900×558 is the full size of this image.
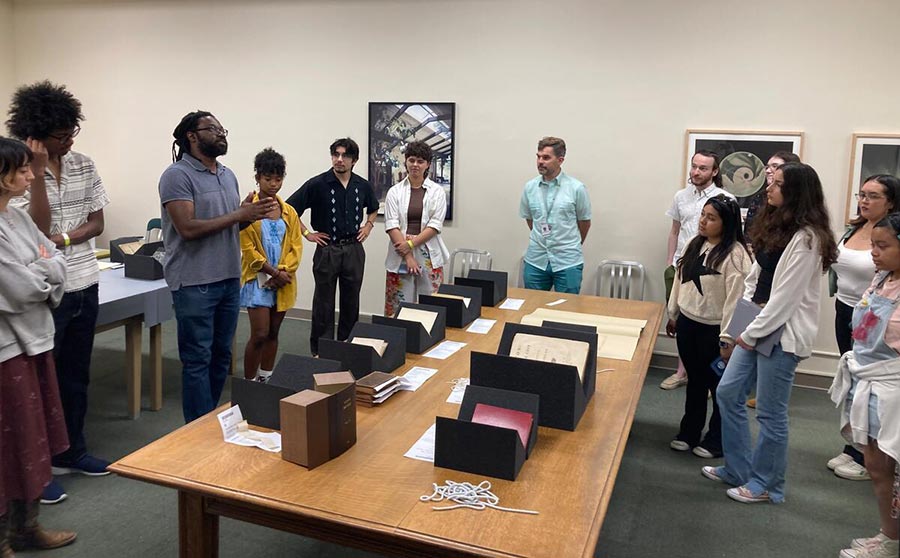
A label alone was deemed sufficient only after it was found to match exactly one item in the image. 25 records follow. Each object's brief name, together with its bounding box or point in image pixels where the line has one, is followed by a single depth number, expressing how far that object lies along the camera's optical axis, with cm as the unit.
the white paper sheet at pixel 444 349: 278
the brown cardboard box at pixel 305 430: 180
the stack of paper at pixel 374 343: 252
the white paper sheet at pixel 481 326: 319
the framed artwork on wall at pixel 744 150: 469
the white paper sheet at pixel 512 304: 370
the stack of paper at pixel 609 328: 292
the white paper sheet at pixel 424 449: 190
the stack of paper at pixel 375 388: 225
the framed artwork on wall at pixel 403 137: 554
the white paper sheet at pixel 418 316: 296
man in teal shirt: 480
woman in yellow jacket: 388
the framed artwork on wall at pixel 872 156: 446
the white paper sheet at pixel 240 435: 194
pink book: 189
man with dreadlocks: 303
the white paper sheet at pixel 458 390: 230
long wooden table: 155
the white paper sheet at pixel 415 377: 241
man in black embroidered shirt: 450
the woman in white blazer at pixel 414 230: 455
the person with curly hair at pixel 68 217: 271
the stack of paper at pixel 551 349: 232
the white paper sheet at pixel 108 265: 447
